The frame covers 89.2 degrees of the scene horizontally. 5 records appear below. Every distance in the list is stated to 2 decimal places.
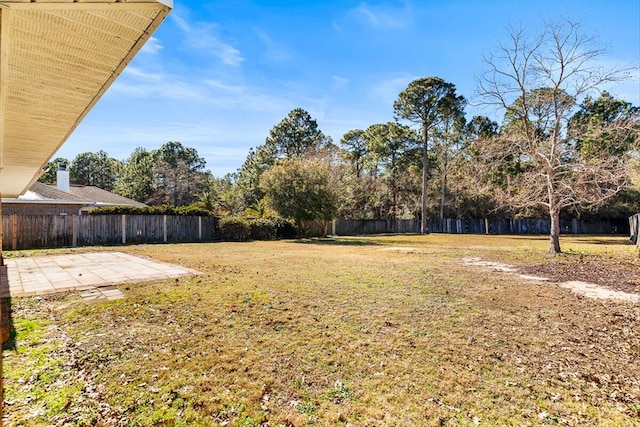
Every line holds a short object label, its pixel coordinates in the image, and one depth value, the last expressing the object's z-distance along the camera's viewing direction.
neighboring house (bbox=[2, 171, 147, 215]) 15.60
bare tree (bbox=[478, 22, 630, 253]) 11.08
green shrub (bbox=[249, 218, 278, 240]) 20.00
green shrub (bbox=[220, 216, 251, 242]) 18.87
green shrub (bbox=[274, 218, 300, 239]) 21.45
